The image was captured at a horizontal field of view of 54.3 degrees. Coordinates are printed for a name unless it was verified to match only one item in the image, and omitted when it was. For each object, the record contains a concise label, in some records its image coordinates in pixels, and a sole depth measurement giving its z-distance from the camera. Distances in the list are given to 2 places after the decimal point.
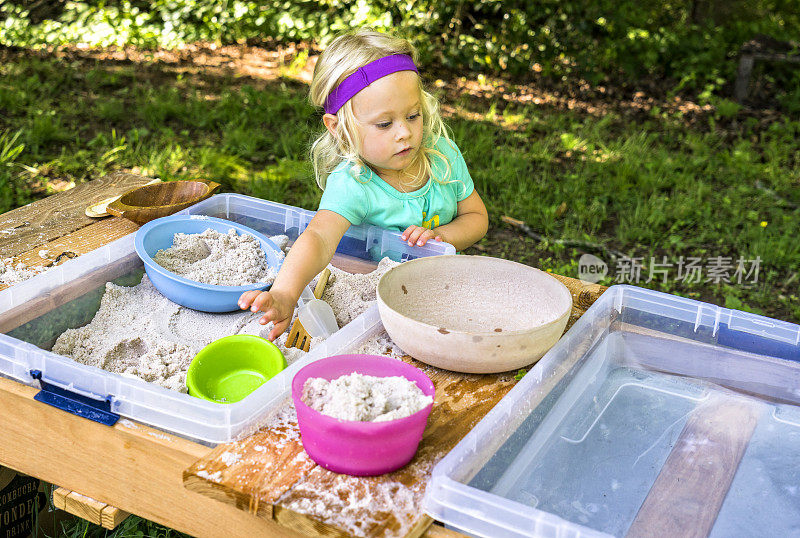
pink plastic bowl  0.99
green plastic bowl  1.27
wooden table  1.05
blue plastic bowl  1.51
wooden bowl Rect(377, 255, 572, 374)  1.29
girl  1.69
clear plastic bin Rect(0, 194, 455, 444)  1.11
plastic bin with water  1.08
